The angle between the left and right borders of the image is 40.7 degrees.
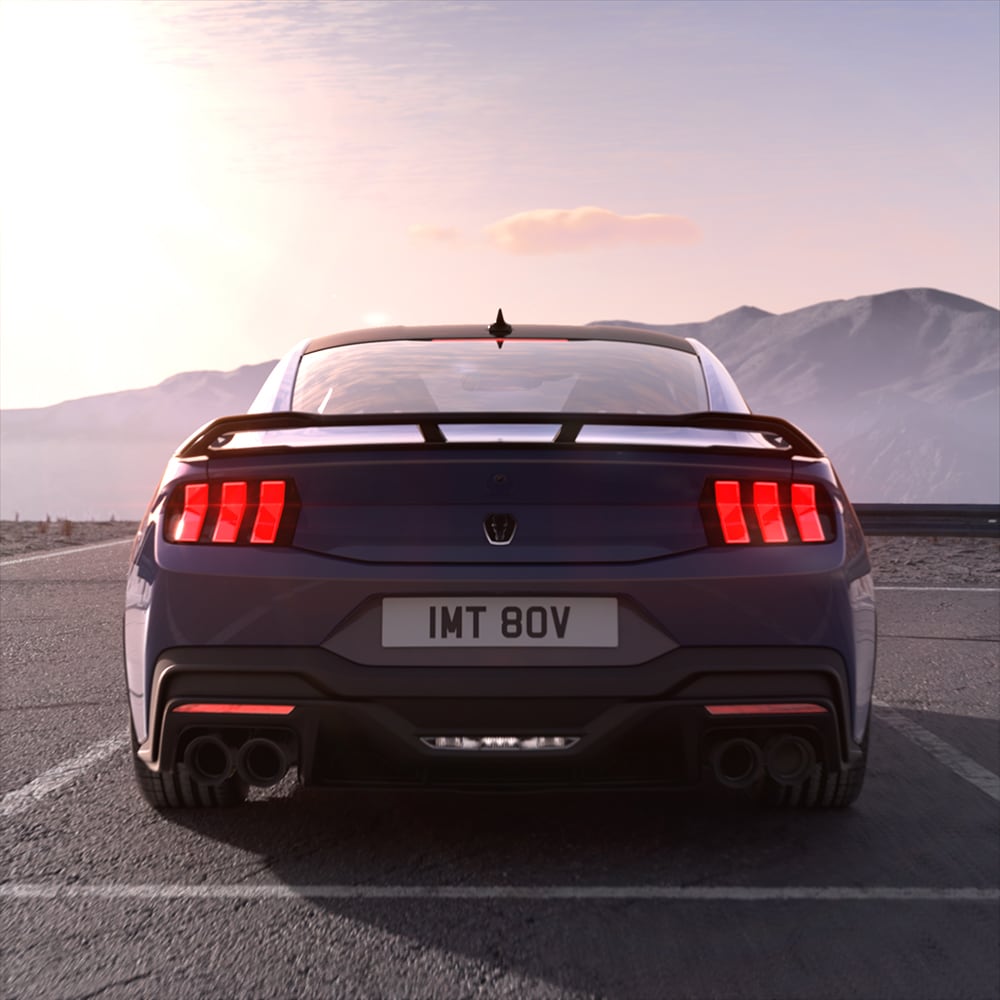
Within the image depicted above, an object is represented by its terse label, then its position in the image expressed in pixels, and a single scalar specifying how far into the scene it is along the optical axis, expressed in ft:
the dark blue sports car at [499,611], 10.87
